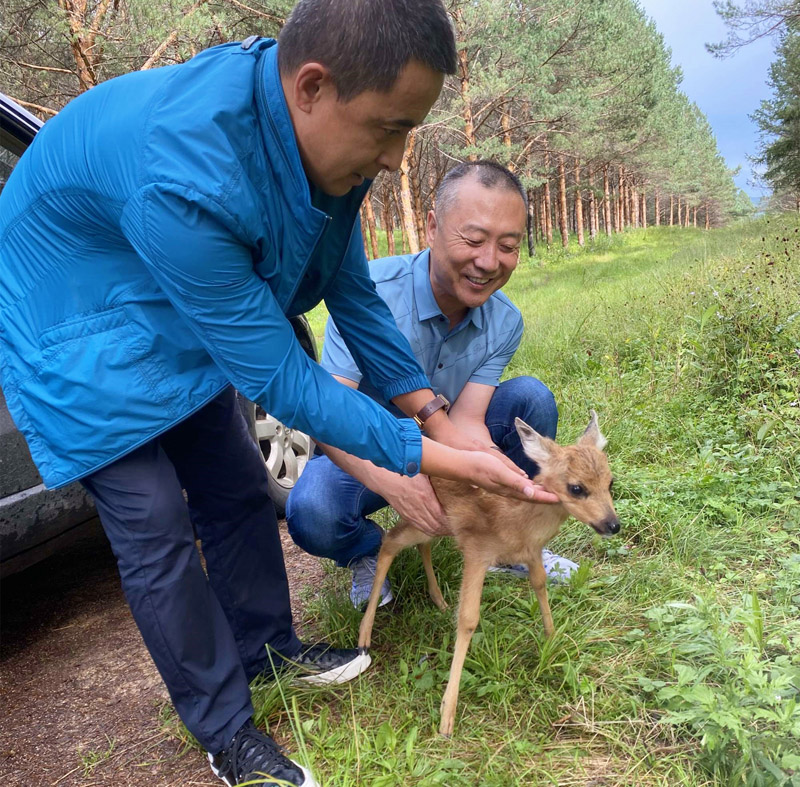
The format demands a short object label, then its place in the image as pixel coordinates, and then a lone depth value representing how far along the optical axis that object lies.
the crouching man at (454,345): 3.03
